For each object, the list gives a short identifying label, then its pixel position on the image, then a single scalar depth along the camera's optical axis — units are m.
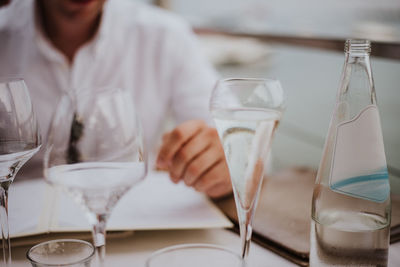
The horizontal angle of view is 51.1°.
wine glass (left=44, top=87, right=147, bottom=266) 0.34
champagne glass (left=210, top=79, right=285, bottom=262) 0.37
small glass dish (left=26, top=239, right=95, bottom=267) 0.39
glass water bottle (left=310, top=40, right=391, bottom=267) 0.41
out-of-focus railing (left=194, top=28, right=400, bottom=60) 0.74
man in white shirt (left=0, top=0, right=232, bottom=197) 1.08
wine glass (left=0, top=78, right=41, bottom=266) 0.39
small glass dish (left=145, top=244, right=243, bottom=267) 0.36
